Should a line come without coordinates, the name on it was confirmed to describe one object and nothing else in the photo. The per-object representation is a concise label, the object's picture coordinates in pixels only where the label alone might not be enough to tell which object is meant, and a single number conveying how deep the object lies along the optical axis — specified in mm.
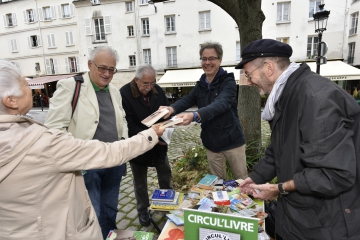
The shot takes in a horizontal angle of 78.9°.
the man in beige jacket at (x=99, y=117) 2043
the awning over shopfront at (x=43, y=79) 22516
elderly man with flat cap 1221
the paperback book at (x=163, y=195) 2359
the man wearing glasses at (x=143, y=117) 2801
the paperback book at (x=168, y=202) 2316
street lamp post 7062
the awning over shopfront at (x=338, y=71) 13594
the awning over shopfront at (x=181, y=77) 16688
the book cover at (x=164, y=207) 2264
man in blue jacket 2678
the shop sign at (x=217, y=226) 1155
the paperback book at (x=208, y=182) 2424
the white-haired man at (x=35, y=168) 1124
